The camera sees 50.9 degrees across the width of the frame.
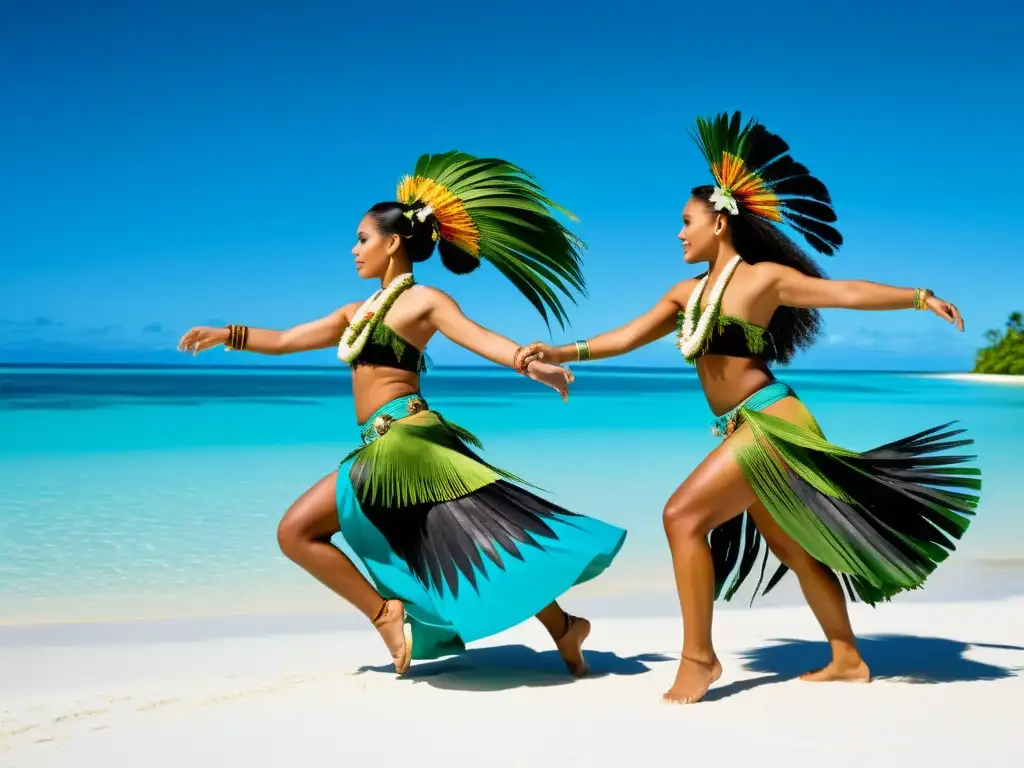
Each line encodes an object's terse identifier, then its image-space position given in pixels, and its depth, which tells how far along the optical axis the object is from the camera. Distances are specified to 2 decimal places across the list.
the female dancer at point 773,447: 3.47
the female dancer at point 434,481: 3.60
